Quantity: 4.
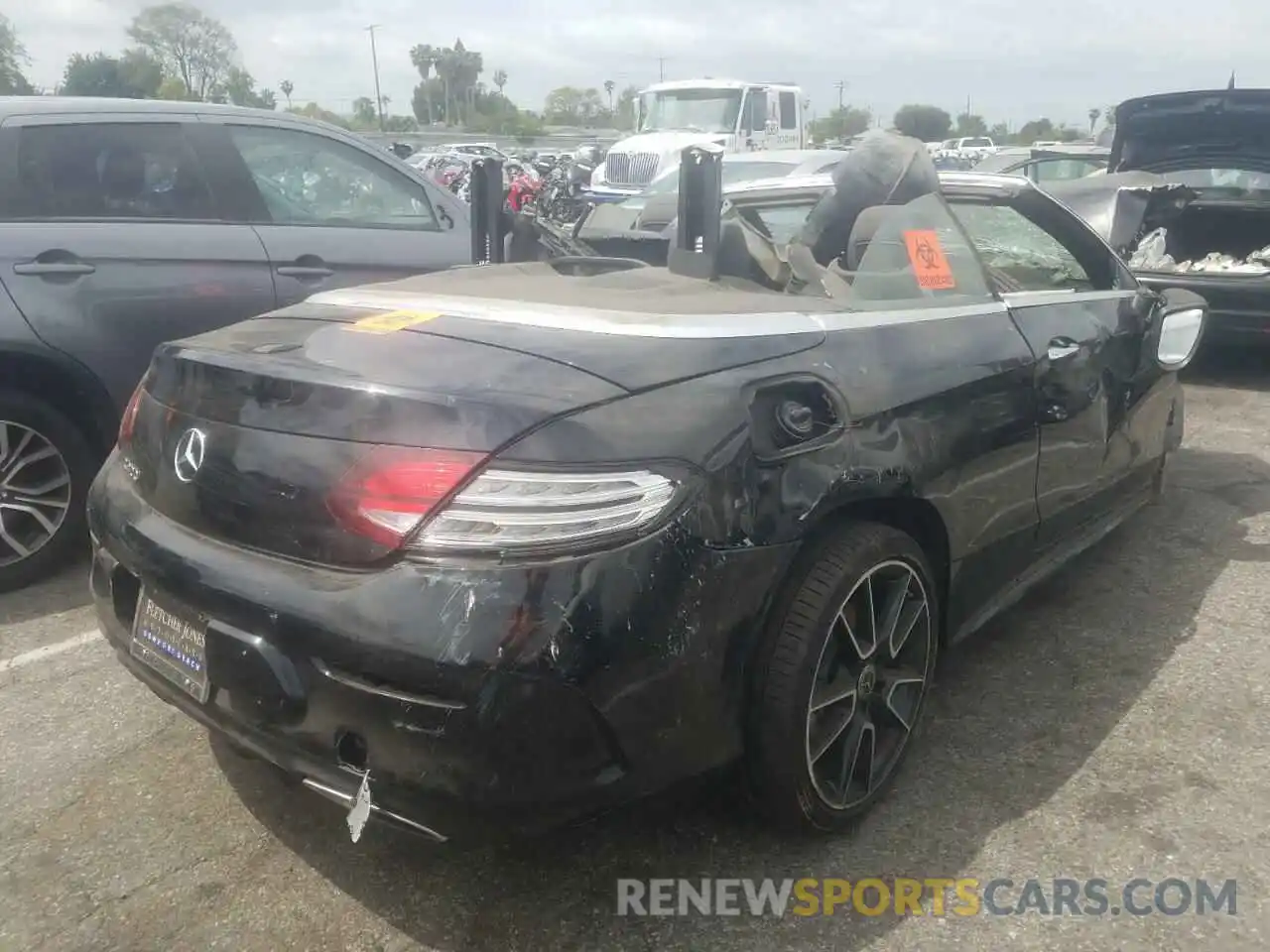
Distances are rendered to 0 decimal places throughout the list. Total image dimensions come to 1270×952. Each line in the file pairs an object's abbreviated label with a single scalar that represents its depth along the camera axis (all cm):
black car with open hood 681
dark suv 385
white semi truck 1708
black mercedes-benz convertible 189
